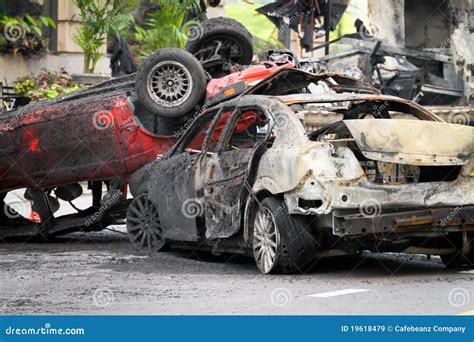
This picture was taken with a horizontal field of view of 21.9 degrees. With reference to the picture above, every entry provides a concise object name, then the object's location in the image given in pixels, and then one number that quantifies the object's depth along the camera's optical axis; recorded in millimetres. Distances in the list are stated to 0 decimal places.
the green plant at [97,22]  25781
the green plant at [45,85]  24938
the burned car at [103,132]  13742
